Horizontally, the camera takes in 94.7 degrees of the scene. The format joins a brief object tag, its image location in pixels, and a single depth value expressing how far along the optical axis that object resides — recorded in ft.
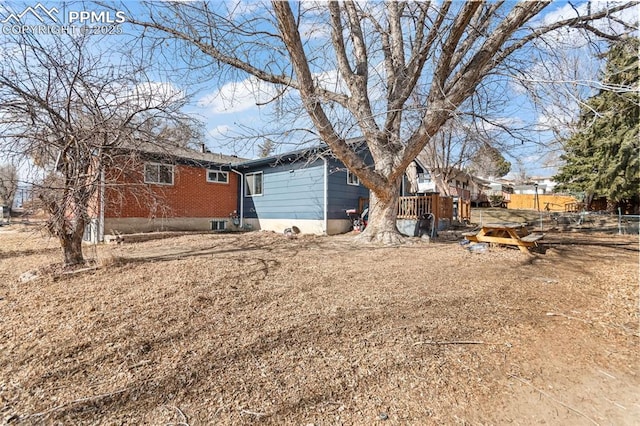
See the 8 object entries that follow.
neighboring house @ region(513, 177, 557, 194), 120.98
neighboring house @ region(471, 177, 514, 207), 96.24
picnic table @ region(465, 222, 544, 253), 21.19
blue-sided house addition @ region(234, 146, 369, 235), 35.29
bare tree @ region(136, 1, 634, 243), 17.48
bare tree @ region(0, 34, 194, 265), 13.70
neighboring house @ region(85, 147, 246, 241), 32.32
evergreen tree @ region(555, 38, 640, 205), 39.81
